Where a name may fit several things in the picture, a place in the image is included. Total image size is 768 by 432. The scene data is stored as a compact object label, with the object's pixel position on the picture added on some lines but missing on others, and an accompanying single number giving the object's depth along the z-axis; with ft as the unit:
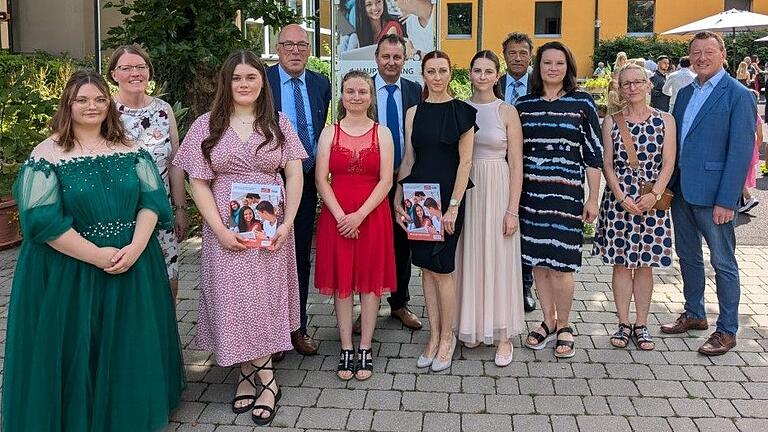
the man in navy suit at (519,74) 18.68
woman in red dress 14.01
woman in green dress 10.73
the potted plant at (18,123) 21.58
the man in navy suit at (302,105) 15.23
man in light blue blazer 14.64
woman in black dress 13.94
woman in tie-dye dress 14.53
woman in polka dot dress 14.99
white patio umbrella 55.31
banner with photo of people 23.81
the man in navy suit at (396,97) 16.10
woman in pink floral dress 12.44
